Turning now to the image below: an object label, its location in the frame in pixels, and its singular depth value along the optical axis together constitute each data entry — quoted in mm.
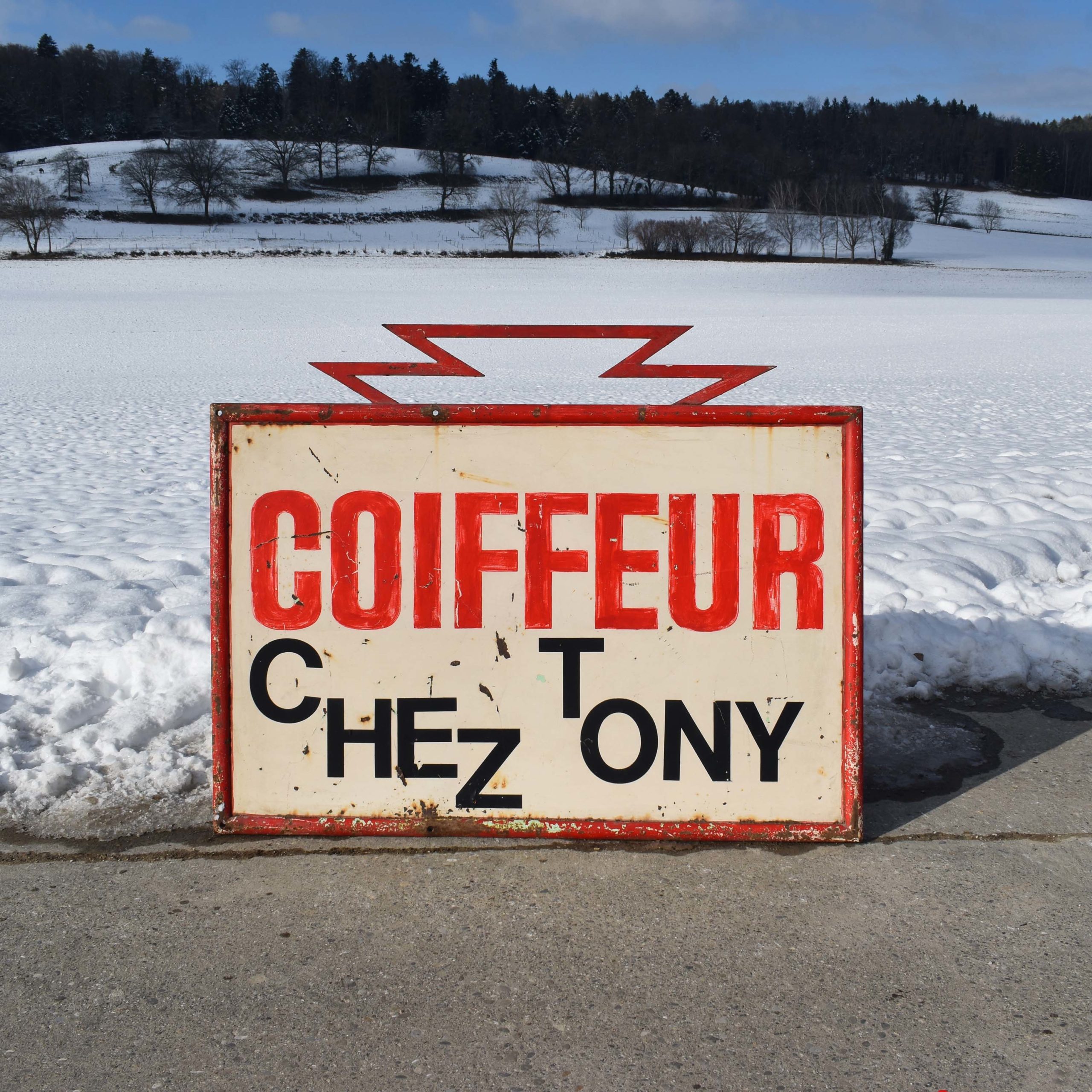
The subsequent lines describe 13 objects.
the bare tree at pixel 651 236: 70688
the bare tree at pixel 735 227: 73750
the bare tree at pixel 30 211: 62188
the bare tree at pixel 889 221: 73812
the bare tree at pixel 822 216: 78625
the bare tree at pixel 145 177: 82875
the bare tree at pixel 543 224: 73250
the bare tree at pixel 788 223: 77000
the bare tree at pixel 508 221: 72625
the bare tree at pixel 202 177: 82312
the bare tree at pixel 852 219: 76375
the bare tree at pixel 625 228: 76625
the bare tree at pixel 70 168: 88250
